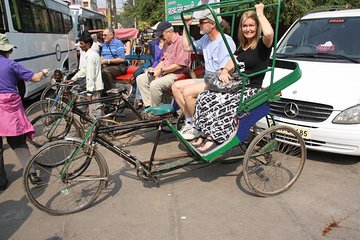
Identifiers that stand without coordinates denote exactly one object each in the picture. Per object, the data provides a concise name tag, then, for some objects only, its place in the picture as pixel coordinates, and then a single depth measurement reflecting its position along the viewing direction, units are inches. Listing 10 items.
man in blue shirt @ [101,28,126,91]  229.8
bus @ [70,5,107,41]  694.6
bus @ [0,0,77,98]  281.0
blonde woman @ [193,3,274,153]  128.0
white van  147.4
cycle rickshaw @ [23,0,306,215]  119.3
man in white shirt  196.4
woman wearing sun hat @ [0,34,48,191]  130.3
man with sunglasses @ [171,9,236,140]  154.3
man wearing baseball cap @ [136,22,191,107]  183.2
